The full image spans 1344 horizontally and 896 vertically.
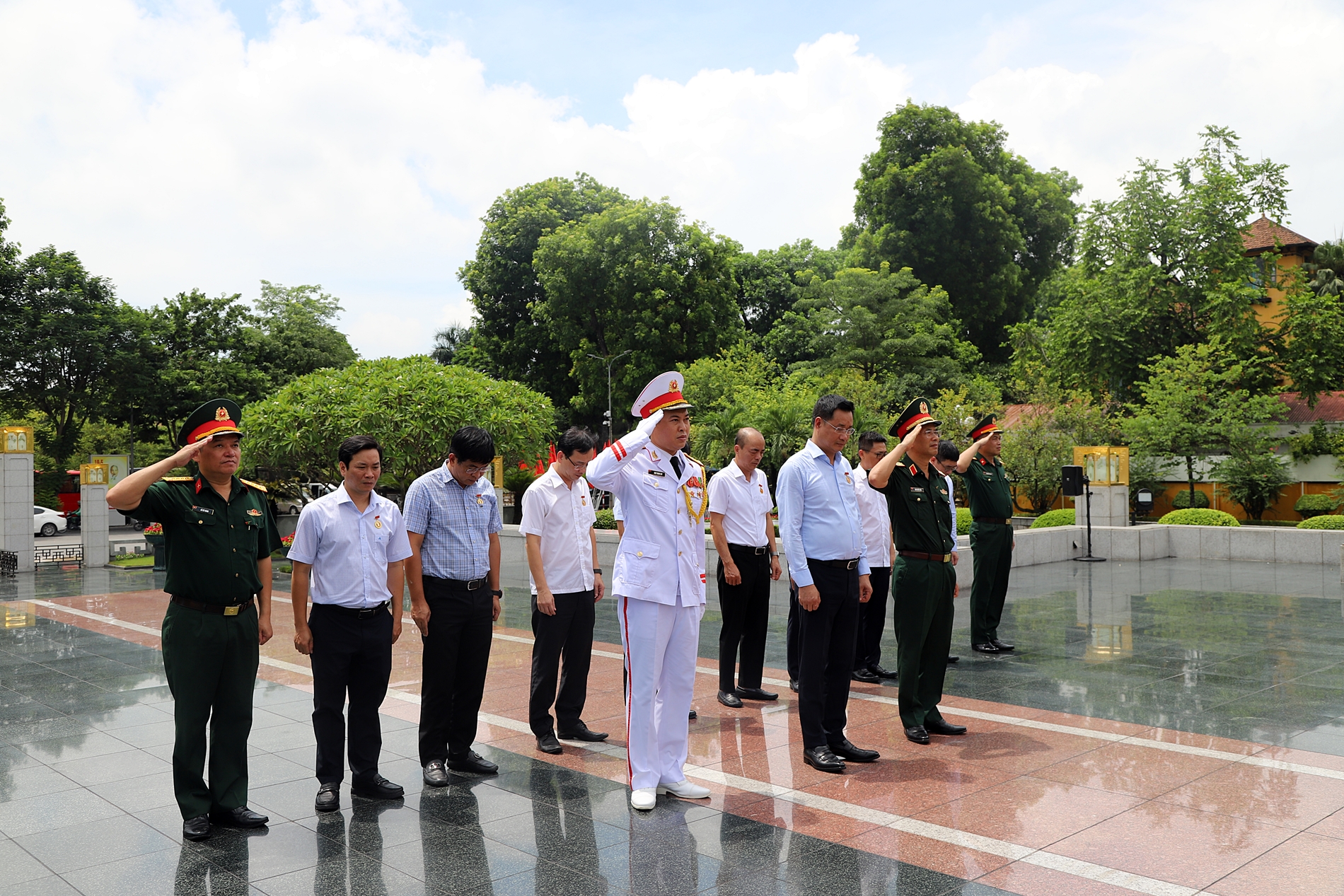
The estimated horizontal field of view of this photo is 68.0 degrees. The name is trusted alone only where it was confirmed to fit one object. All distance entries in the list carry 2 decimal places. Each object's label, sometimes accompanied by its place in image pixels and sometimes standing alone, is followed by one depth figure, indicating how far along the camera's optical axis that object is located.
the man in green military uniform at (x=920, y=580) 5.64
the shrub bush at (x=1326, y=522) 15.81
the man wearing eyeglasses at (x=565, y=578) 5.79
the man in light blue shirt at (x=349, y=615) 4.67
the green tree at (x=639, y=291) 34.38
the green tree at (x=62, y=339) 26.52
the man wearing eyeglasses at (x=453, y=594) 5.05
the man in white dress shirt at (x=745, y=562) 6.78
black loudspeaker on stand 15.59
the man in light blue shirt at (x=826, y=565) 5.21
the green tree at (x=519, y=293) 37.66
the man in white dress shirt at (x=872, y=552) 7.43
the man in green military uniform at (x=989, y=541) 8.41
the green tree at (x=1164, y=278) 27.81
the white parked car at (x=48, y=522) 32.72
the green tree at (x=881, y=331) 31.19
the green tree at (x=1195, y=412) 23.44
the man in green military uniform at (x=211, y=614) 4.24
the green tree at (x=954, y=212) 36.91
